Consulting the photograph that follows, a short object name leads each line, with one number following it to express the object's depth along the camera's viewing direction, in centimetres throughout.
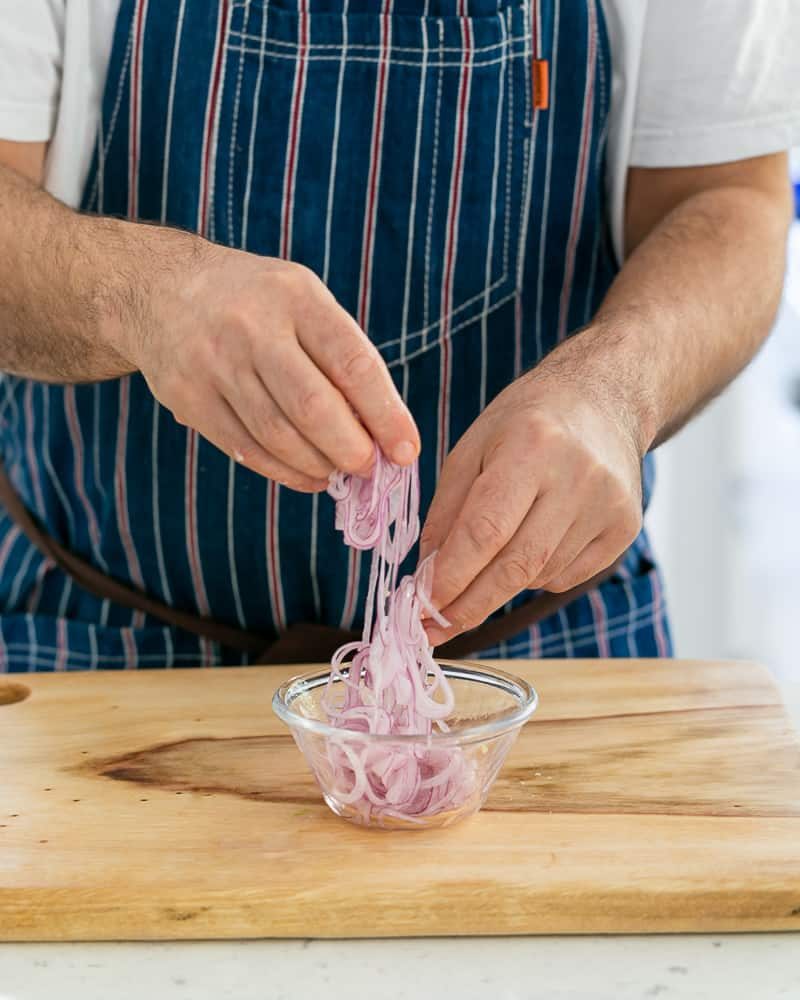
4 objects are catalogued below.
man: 139
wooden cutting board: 97
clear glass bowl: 106
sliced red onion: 107
